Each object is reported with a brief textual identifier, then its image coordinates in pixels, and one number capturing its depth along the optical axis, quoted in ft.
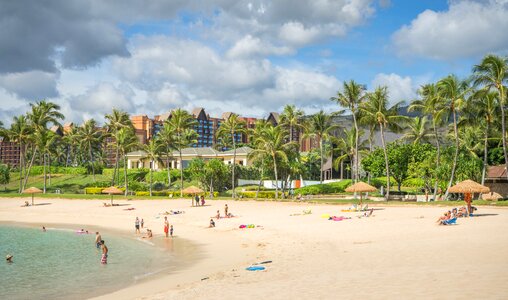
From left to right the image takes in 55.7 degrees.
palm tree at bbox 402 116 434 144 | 232.73
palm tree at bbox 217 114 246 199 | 226.17
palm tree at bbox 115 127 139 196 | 230.48
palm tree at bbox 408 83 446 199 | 157.89
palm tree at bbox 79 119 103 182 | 301.63
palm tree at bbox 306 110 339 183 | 255.84
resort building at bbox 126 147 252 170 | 296.30
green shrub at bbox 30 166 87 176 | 317.28
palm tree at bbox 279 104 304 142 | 261.07
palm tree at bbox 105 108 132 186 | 242.99
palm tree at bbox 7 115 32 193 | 242.17
